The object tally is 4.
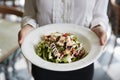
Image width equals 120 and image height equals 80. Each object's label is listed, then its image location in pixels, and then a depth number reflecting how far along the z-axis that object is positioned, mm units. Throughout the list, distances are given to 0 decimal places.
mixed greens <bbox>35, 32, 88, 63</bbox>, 847
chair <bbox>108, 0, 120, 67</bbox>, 1880
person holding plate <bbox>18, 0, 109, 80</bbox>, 893
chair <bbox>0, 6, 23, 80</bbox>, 1242
